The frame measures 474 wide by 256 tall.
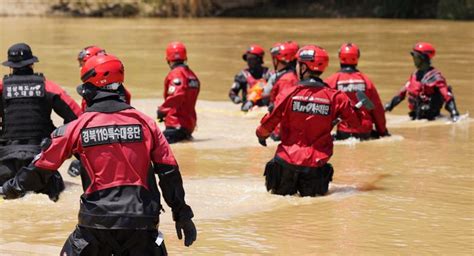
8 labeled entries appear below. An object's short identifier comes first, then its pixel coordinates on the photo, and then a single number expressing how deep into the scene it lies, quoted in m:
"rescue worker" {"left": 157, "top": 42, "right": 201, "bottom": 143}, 14.25
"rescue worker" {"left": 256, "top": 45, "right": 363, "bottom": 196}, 10.02
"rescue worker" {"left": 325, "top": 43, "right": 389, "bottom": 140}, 13.64
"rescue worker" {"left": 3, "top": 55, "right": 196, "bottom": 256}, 6.00
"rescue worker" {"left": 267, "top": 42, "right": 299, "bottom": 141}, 14.25
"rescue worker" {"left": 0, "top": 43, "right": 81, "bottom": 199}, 9.98
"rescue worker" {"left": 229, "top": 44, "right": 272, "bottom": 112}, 17.27
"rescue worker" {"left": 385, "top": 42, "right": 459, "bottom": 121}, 15.80
